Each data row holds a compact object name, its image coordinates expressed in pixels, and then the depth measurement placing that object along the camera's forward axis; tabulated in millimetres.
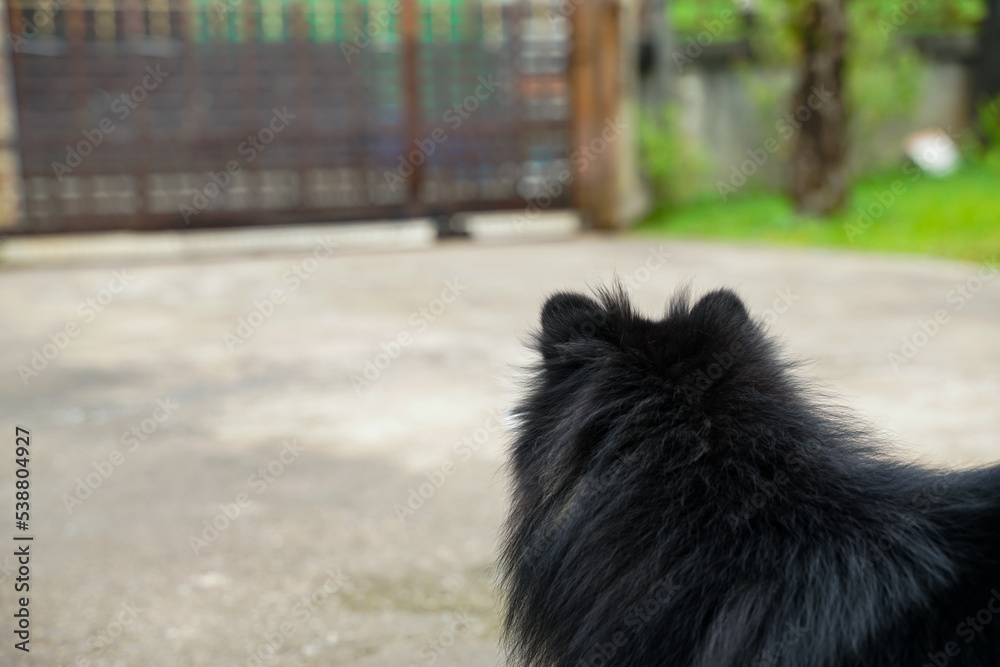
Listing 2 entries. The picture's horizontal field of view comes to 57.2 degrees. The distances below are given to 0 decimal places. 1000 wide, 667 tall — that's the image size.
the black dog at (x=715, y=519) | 1233
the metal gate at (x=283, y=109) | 9102
